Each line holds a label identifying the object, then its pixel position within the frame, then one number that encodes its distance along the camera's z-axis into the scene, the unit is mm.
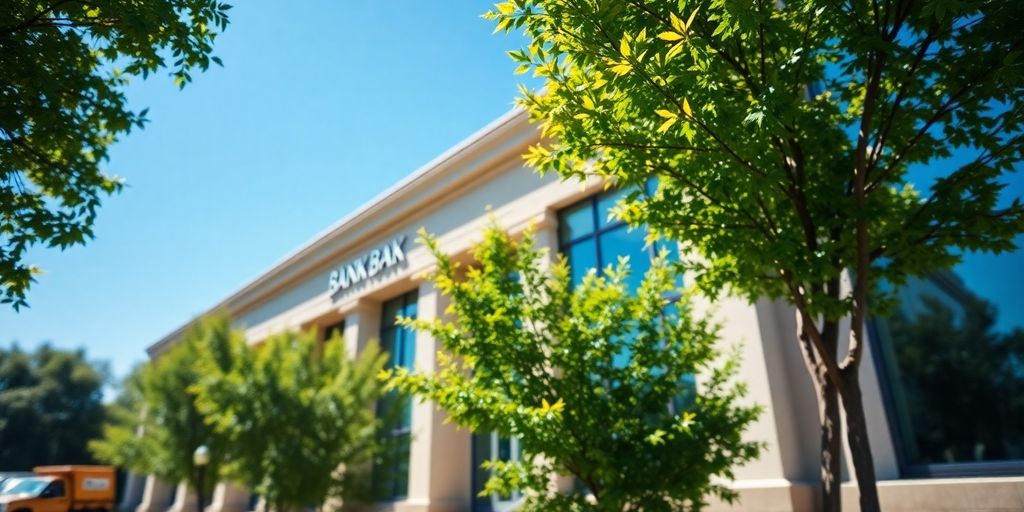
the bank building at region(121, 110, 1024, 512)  7855
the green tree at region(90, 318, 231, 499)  17438
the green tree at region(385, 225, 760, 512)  6352
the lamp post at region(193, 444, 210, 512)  16062
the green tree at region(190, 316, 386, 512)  12719
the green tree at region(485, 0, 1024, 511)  4422
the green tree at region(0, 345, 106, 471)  46750
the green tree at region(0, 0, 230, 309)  5504
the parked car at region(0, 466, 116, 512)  20562
